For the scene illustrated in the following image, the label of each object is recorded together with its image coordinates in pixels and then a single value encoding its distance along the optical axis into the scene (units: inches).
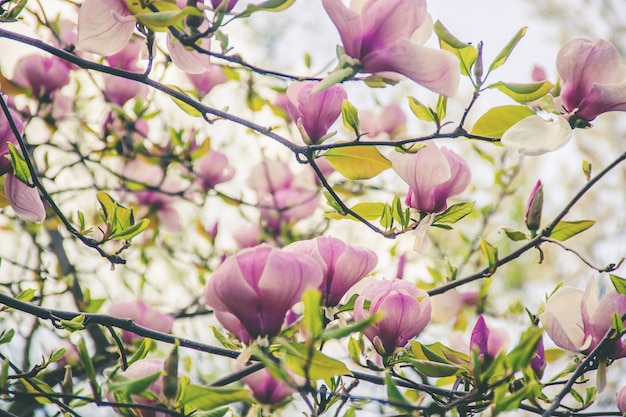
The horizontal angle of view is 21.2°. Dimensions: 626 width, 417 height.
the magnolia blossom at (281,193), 70.8
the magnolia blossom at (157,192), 69.0
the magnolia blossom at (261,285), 45.1
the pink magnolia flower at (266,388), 54.2
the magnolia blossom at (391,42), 46.5
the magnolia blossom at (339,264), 48.9
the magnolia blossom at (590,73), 49.1
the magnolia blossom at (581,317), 49.2
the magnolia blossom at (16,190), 49.2
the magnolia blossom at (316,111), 49.7
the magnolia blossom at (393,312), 48.8
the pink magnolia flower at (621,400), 50.3
